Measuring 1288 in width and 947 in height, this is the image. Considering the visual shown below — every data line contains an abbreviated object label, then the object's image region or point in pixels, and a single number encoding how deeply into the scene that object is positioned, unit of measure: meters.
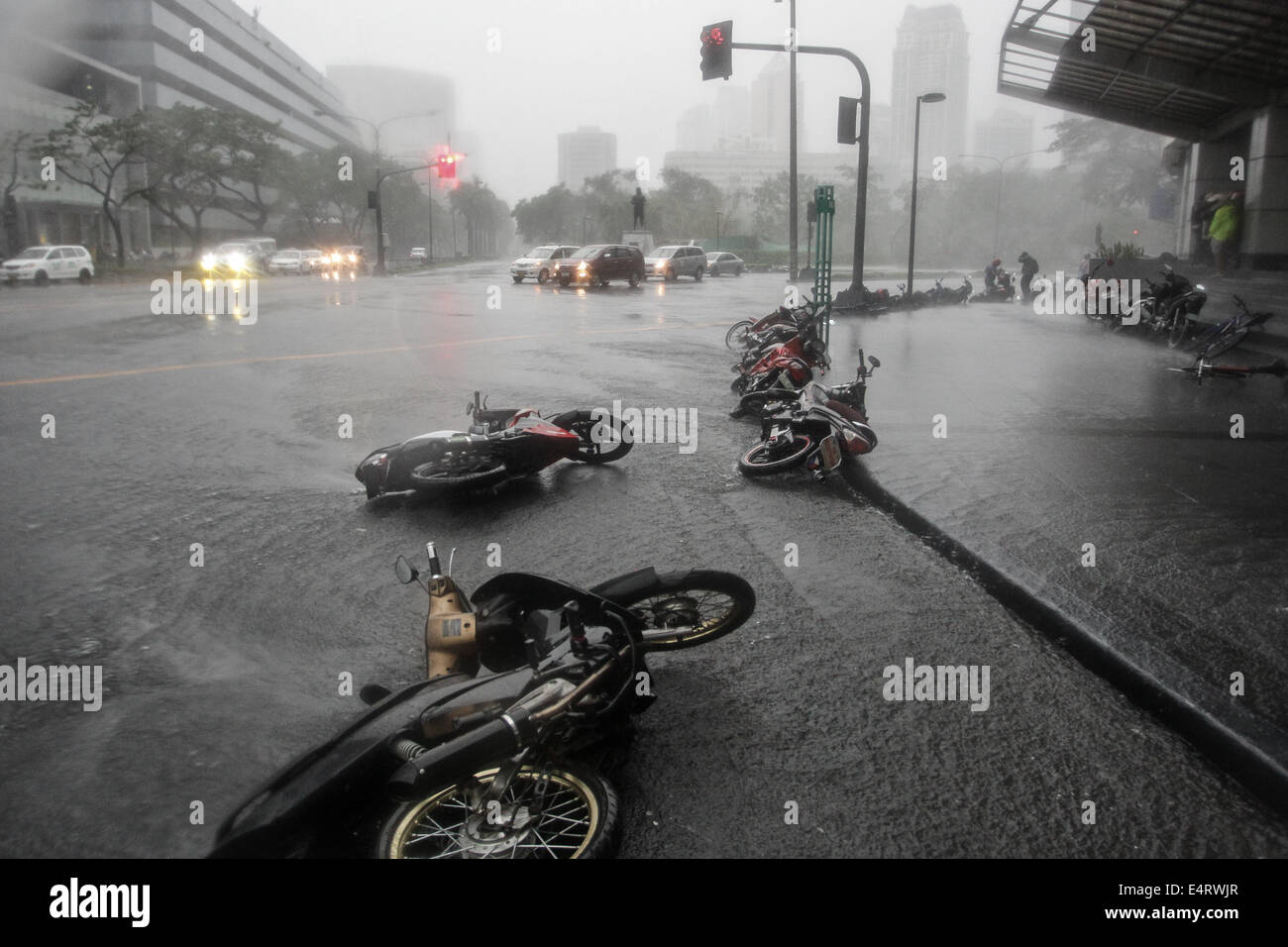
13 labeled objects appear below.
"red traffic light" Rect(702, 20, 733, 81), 18.44
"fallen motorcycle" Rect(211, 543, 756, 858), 2.69
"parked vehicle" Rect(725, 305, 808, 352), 13.32
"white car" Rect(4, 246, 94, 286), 34.09
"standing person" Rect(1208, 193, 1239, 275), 19.64
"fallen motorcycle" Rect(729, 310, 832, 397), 10.13
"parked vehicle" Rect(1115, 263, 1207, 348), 16.19
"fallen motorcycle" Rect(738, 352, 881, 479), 7.42
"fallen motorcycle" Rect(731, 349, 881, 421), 8.37
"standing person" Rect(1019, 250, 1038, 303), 30.00
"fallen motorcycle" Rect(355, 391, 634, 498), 6.48
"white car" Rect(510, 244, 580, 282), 37.91
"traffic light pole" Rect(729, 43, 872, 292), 20.67
